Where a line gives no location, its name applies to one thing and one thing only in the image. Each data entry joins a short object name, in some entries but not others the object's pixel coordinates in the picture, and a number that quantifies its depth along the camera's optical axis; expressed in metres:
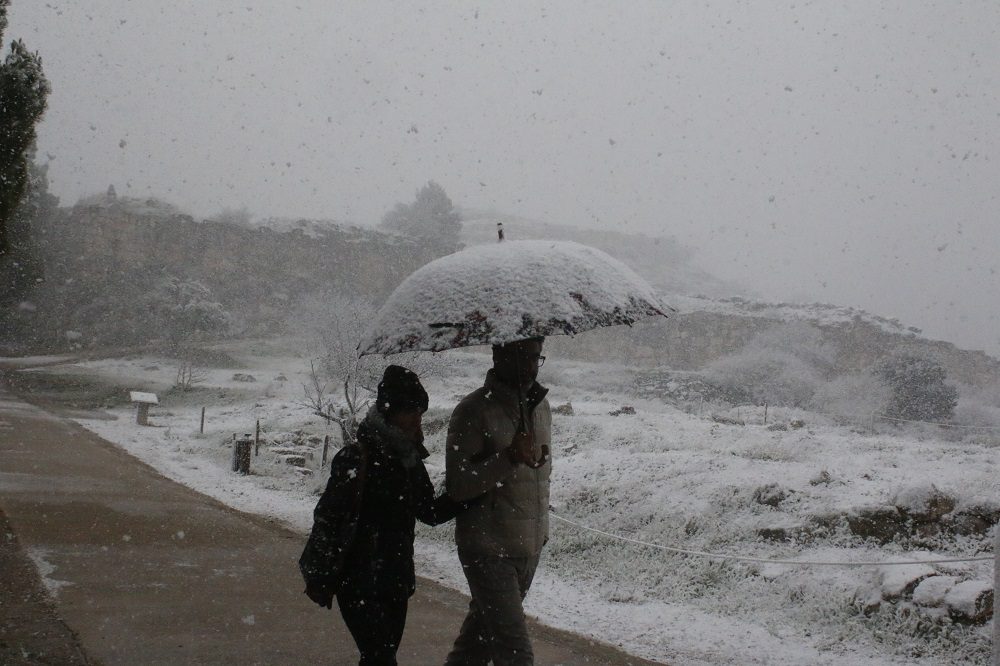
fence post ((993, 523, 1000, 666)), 3.50
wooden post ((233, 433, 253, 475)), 12.76
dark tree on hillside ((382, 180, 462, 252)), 66.12
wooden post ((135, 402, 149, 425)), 19.73
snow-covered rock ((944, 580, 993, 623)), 4.63
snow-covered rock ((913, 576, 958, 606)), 4.84
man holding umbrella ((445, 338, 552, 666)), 2.73
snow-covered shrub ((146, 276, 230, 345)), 38.81
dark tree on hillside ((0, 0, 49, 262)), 6.01
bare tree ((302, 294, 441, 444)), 16.92
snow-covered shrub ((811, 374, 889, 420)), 30.40
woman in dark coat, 2.48
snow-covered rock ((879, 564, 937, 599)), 5.08
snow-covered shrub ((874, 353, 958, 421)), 28.44
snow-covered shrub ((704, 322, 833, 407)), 35.44
